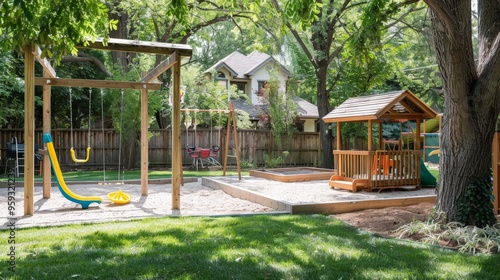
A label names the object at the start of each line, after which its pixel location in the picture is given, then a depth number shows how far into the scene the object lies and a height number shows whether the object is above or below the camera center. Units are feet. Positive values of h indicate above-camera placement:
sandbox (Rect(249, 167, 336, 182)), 45.75 -3.36
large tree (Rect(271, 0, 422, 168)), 57.41 +11.07
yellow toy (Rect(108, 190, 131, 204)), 29.72 -3.44
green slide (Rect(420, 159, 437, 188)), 38.27 -3.06
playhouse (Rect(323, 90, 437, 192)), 35.78 -1.17
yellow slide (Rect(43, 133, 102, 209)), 26.84 -2.37
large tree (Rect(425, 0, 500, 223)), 20.03 +1.25
